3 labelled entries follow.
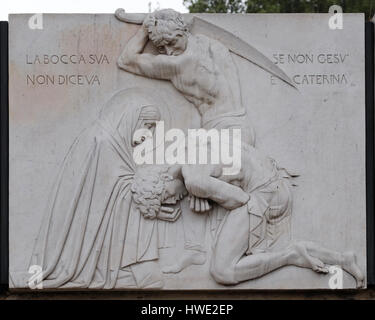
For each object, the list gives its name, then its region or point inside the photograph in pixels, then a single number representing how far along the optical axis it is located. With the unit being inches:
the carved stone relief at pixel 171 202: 348.2
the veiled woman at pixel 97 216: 350.0
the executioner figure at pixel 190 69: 353.7
